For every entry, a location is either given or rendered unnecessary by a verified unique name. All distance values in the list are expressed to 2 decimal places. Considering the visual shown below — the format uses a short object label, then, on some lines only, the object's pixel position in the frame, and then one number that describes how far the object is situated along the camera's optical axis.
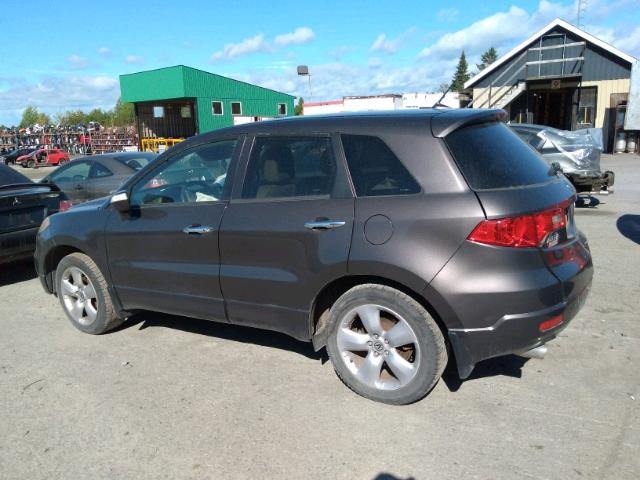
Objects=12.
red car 37.75
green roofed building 34.12
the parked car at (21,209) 6.43
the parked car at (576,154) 10.33
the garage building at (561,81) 27.67
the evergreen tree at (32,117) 113.56
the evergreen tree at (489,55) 128.12
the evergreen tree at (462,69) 113.88
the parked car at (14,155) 38.78
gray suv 3.02
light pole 26.38
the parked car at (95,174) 9.45
